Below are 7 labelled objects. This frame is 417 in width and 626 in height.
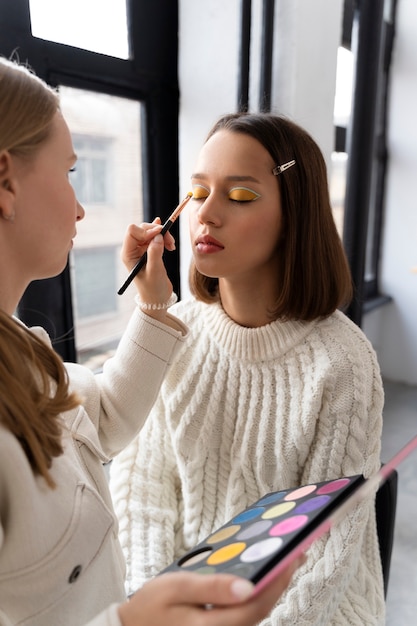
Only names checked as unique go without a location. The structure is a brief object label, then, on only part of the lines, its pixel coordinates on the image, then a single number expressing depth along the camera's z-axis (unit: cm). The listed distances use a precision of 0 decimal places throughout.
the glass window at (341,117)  235
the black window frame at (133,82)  97
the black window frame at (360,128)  190
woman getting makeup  76
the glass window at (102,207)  116
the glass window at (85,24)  103
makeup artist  51
